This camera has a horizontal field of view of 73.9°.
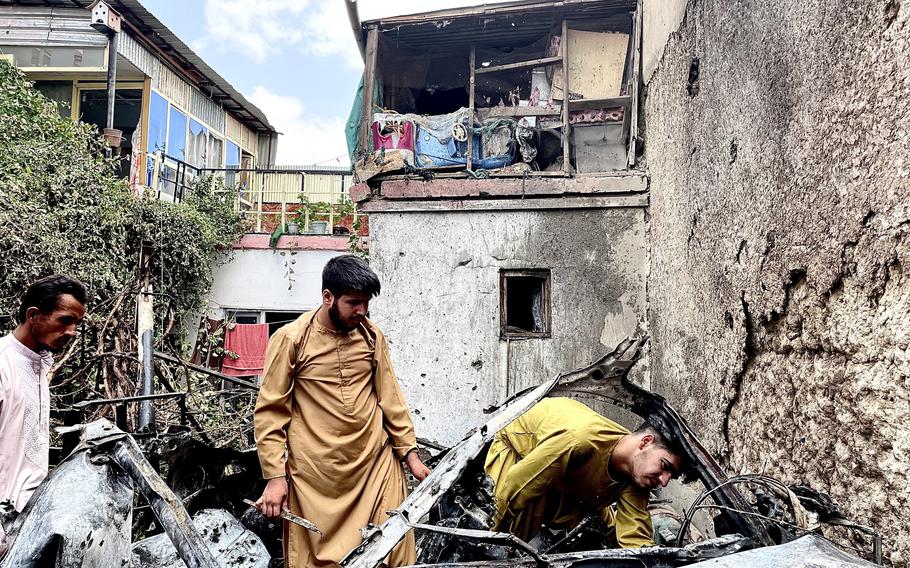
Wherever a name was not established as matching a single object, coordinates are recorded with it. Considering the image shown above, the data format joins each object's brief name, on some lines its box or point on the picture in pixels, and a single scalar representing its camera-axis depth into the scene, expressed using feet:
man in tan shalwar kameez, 9.46
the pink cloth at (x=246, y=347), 38.81
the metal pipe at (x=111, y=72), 37.37
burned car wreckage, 6.07
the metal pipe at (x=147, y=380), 15.02
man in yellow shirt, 9.31
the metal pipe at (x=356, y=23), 23.53
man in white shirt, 7.79
